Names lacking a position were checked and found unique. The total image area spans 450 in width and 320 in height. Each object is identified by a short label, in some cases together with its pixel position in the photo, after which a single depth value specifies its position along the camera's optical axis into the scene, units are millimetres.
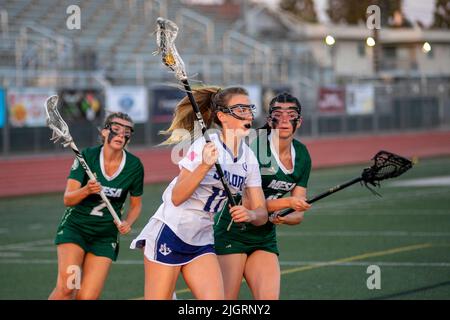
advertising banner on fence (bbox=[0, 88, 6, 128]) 27672
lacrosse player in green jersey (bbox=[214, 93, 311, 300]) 7738
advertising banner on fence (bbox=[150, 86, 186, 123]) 31984
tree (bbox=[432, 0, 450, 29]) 44769
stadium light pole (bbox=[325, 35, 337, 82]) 46488
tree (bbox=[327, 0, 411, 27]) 50925
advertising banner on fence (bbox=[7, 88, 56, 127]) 28125
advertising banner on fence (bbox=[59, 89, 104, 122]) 29719
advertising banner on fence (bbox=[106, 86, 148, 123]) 30422
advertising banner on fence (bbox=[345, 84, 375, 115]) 38938
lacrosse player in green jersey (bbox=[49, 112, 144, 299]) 8875
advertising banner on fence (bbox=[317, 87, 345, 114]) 38062
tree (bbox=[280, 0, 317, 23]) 73812
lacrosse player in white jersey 7047
